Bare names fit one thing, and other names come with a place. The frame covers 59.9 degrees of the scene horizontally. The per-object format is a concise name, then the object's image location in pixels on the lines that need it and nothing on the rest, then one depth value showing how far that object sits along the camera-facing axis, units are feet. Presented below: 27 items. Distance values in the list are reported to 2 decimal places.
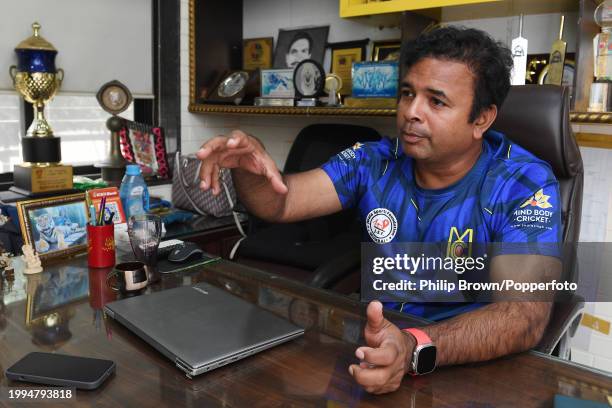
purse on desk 9.75
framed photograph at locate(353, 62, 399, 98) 7.84
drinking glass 4.63
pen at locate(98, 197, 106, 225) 4.89
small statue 4.62
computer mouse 4.98
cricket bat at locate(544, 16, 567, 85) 6.86
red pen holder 4.75
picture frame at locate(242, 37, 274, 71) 10.89
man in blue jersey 4.34
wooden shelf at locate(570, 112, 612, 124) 5.96
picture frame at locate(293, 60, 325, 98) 9.09
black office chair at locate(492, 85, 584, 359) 5.10
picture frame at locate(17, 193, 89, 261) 4.93
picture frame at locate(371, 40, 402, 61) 8.92
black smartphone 2.78
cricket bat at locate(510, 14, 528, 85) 6.87
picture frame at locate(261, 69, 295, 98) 9.40
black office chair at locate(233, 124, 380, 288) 7.64
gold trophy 7.47
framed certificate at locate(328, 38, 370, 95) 9.50
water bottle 6.68
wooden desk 2.74
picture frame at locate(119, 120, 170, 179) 9.94
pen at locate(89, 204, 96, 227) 5.16
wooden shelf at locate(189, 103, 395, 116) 8.00
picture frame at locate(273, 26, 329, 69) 10.09
